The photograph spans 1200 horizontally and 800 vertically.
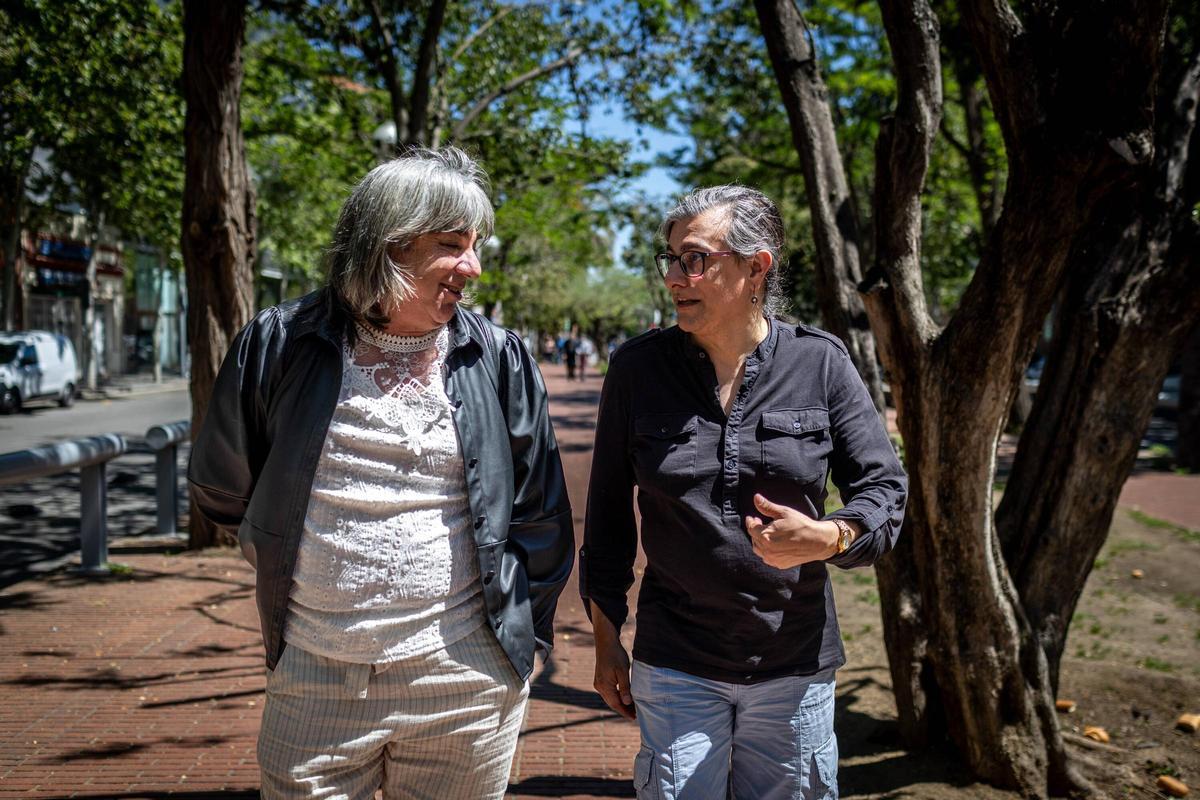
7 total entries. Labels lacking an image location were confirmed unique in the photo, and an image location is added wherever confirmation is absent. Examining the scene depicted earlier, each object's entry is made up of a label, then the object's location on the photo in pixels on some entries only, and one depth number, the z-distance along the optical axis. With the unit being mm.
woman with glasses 2162
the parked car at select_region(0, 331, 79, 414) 21172
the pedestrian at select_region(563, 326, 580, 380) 38188
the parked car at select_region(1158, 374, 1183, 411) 27953
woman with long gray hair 2070
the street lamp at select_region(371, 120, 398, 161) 11398
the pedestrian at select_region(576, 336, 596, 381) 38844
